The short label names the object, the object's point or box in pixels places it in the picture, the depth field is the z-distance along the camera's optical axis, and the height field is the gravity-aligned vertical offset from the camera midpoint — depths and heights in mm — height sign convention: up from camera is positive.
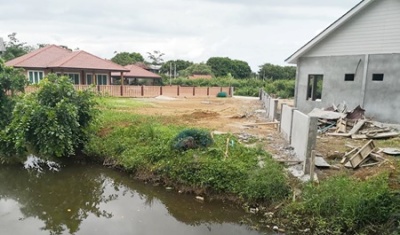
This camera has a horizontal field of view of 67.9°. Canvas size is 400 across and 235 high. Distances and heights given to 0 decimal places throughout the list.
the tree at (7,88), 9453 -516
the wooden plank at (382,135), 9227 -1659
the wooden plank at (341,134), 9586 -1746
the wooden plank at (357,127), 9648 -1506
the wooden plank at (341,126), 10100 -1552
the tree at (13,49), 34094 +2765
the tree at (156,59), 60562 +3396
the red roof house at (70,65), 24016 +654
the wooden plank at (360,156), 6570 -1669
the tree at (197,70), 54066 +1236
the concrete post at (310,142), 6398 -1350
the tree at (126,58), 51444 +3342
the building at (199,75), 52759 +332
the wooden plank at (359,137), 9234 -1727
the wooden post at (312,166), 6095 -1761
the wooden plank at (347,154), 6912 -1752
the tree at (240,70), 63031 +1749
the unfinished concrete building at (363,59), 10648 +859
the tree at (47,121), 7855 -1298
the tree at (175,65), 55938 +2140
